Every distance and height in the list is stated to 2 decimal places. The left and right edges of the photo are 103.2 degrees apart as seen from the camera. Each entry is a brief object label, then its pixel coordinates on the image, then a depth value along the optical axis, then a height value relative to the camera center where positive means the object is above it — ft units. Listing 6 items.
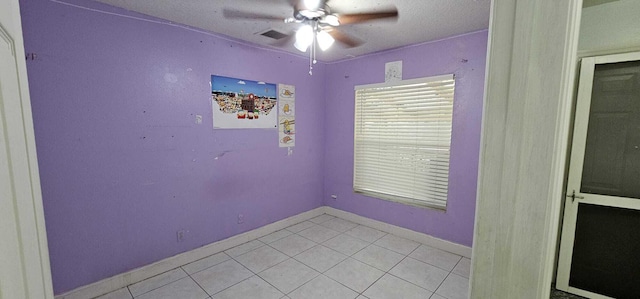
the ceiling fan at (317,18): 6.06 +2.70
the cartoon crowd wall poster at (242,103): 9.13 +0.83
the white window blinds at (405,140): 9.71 -0.59
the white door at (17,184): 1.41 -0.39
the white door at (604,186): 6.23 -1.51
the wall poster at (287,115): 11.10 +0.44
